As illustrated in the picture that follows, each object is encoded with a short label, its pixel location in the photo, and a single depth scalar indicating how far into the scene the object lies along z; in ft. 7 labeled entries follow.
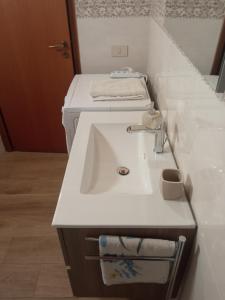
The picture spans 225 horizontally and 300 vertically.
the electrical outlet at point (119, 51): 5.86
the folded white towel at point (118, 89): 4.84
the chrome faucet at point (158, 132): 3.17
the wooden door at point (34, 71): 5.61
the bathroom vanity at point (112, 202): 2.55
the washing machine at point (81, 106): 4.60
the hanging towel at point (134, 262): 2.51
